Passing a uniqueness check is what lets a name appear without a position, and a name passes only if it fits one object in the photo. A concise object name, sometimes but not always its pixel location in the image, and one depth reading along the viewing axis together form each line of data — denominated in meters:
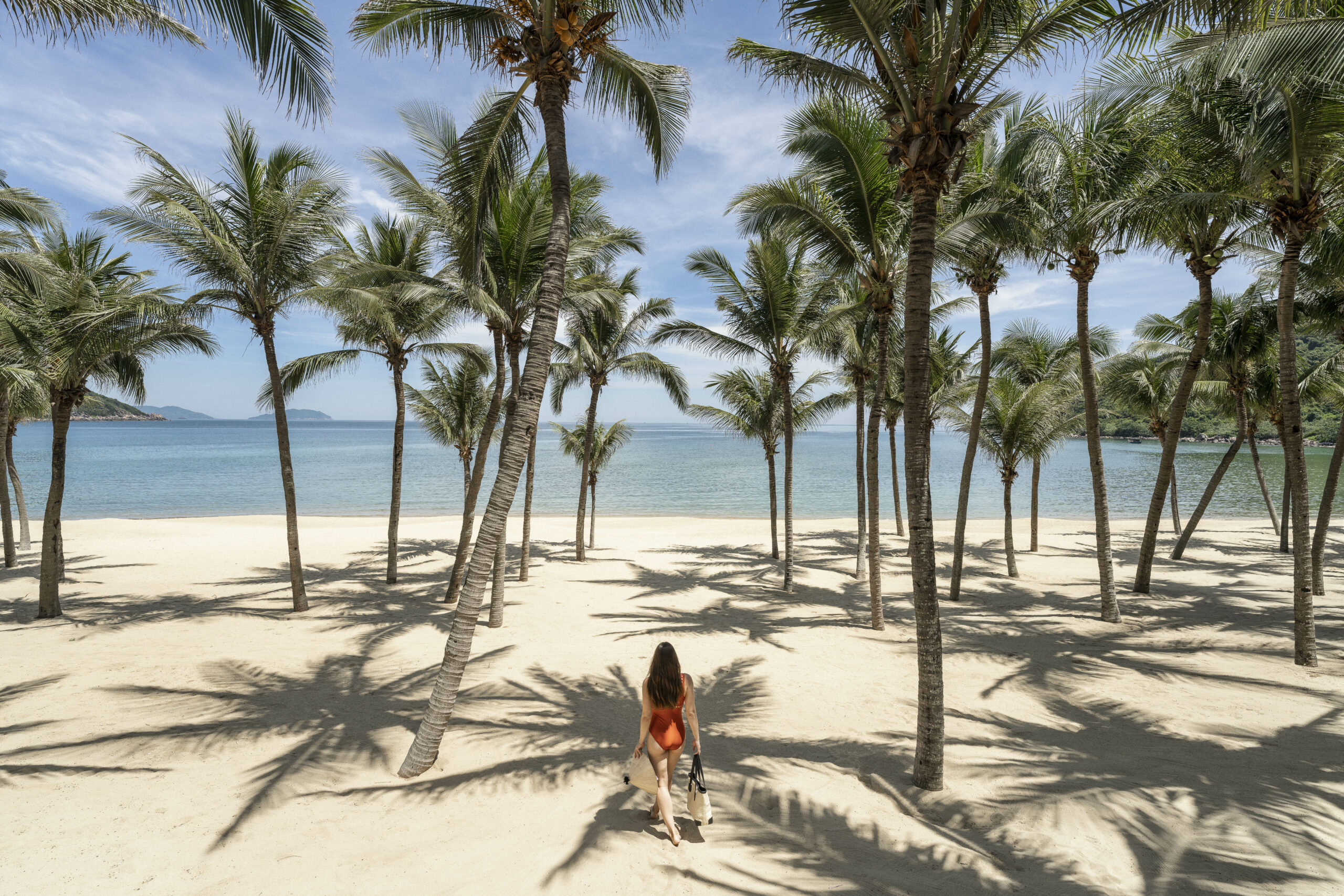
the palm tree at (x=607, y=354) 14.22
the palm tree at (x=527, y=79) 4.89
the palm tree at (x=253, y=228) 8.38
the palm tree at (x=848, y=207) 8.19
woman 3.93
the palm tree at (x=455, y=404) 16.88
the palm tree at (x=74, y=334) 8.31
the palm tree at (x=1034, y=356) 16.47
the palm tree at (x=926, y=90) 4.55
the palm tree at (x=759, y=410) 16.28
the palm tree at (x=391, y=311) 9.44
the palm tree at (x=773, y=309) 11.77
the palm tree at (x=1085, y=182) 8.79
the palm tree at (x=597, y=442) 19.06
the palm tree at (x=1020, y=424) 13.10
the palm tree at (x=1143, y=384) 18.64
